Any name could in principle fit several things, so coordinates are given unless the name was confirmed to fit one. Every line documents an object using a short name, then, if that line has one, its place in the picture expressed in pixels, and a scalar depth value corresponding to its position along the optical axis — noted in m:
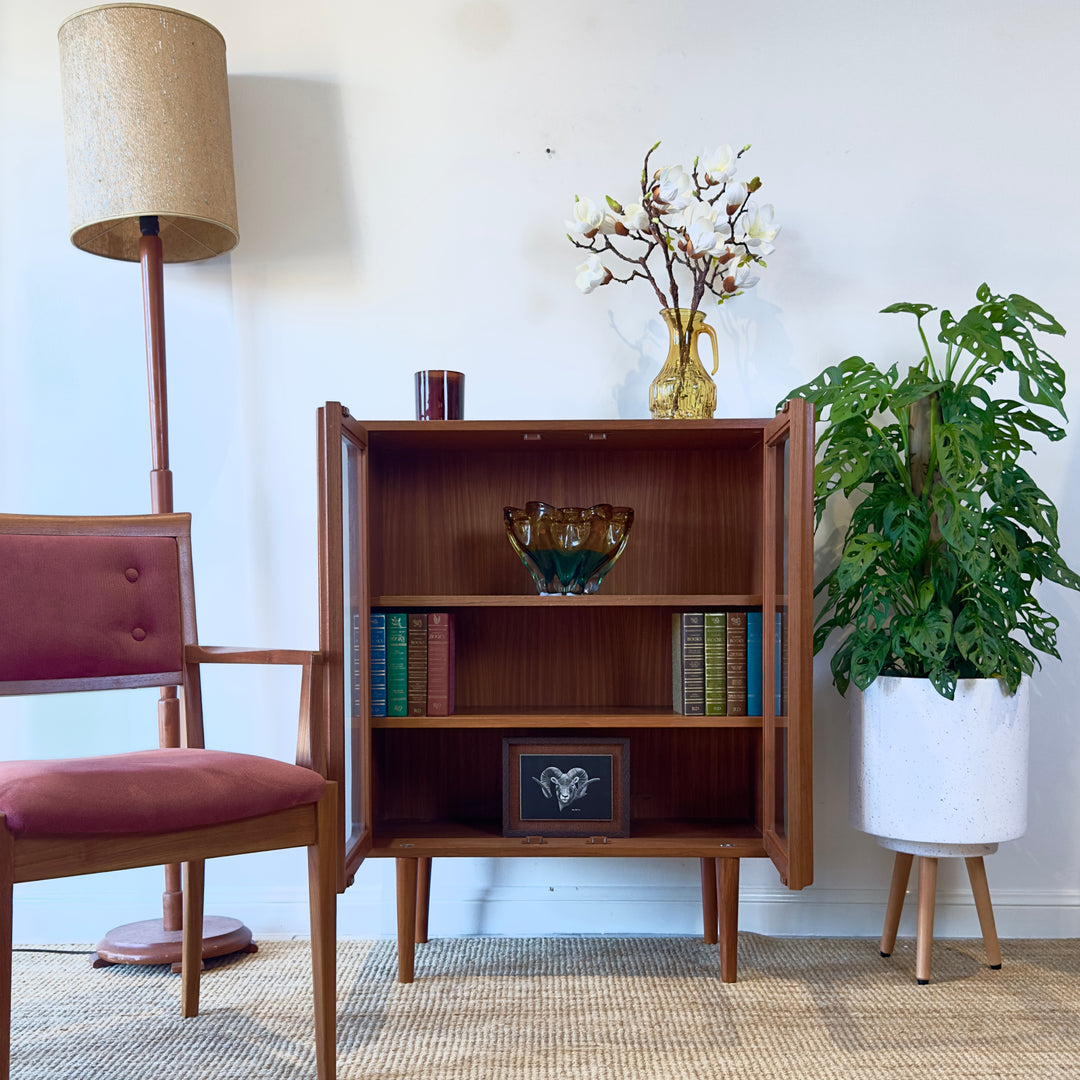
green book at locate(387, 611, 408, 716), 2.02
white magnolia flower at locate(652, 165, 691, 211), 2.02
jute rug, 1.67
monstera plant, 1.92
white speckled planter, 1.94
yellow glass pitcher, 2.09
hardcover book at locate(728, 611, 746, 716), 2.04
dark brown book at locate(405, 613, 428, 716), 2.03
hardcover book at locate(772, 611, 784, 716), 1.91
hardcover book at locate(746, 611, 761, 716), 2.03
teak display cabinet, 2.21
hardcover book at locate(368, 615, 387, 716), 2.00
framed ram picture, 2.04
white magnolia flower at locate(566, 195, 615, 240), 2.11
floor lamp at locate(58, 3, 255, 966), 2.01
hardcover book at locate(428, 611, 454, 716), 2.02
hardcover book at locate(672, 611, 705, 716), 2.04
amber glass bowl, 2.04
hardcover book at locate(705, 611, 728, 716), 2.04
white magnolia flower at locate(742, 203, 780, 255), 2.06
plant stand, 2.01
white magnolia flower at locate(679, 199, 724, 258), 2.02
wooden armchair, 1.35
